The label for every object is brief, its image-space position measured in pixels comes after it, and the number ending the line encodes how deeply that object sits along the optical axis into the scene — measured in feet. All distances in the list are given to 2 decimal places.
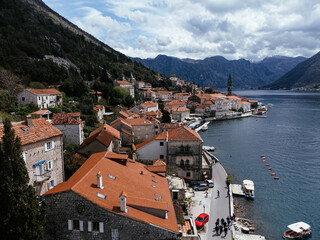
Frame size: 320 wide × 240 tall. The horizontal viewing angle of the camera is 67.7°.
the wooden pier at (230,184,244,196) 103.55
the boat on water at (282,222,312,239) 78.89
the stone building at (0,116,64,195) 55.62
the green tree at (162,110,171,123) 232.53
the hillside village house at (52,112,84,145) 112.27
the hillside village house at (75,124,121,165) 93.25
